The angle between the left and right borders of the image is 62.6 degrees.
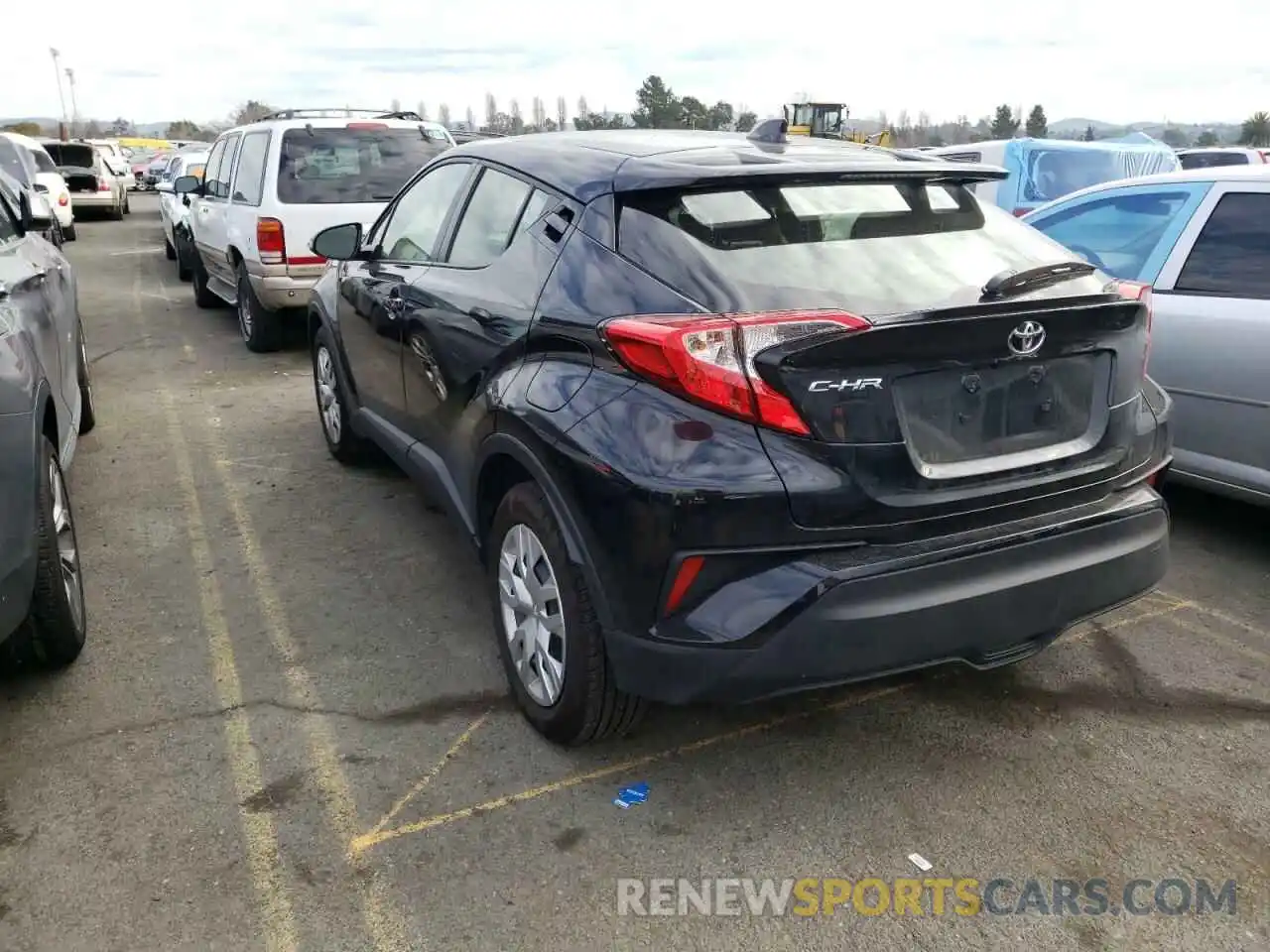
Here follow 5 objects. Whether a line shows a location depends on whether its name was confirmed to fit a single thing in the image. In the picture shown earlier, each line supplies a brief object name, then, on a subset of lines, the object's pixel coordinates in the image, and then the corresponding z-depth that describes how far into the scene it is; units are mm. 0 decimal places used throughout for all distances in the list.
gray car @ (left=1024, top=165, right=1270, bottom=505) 4227
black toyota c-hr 2449
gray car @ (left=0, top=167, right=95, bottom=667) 2973
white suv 8109
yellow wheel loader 23547
